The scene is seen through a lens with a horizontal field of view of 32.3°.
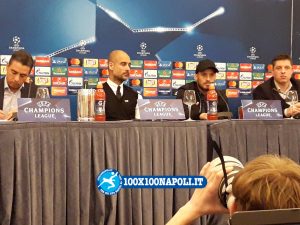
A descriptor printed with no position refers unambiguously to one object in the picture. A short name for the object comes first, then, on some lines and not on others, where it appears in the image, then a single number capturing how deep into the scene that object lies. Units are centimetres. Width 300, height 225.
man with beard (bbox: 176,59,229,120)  414
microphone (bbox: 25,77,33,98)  367
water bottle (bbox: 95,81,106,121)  310
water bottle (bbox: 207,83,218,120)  342
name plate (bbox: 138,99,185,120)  303
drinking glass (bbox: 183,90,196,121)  340
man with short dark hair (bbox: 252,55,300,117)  425
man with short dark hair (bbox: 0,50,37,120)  360
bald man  408
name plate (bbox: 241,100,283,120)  332
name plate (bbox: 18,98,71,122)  276
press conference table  253
